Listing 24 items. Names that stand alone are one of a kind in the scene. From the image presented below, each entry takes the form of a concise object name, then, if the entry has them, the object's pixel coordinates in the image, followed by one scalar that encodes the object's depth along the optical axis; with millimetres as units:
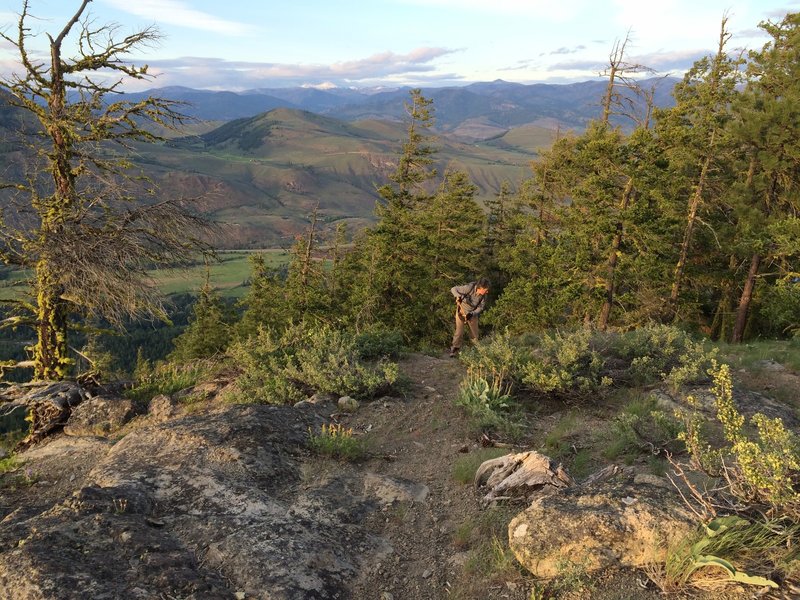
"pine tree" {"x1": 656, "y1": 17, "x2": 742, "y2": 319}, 18969
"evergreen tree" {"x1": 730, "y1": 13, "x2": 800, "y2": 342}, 18016
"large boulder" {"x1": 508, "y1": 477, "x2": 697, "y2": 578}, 3609
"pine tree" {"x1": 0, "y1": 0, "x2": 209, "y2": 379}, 8250
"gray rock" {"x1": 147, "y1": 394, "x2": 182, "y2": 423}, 9031
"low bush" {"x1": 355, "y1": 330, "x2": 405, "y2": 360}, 10500
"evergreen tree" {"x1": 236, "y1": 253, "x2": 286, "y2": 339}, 32531
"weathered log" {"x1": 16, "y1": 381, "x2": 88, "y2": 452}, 8938
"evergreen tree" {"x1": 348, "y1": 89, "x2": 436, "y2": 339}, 25625
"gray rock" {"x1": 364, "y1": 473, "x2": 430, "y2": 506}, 5316
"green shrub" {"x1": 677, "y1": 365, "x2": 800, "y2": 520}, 3262
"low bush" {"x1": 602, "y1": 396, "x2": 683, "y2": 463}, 5785
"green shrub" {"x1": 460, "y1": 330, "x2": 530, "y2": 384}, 8055
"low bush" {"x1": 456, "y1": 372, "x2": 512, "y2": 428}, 6867
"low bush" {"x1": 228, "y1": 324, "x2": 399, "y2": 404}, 8352
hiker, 11844
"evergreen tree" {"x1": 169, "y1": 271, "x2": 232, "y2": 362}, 37781
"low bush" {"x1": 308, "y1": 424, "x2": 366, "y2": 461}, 6203
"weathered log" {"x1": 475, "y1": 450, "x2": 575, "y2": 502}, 4844
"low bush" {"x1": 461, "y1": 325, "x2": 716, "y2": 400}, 7746
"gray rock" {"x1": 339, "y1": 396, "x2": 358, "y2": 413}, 7846
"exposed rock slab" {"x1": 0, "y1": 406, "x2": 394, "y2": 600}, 3564
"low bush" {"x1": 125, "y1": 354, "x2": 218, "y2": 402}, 10531
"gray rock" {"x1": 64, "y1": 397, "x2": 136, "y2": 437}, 8883
